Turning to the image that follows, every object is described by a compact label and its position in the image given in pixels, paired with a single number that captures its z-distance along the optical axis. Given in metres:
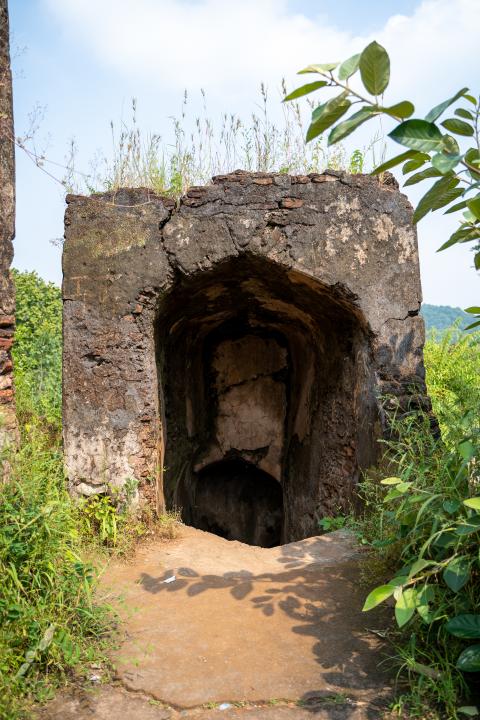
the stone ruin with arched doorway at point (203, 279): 4.46
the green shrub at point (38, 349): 6.24
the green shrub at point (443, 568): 2.23
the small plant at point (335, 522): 4.60
